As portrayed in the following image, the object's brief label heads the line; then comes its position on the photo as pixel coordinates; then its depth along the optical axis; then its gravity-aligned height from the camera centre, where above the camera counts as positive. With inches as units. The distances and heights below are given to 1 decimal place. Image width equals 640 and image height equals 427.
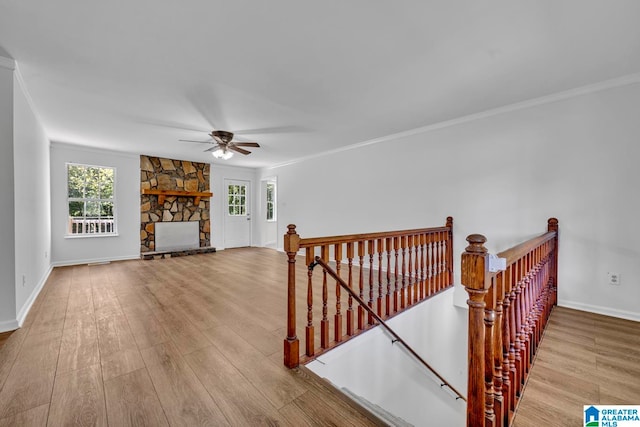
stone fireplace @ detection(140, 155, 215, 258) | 241.9 -0.8
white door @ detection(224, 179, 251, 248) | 296.0 -9.0
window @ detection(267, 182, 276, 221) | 312.4 +5.0
